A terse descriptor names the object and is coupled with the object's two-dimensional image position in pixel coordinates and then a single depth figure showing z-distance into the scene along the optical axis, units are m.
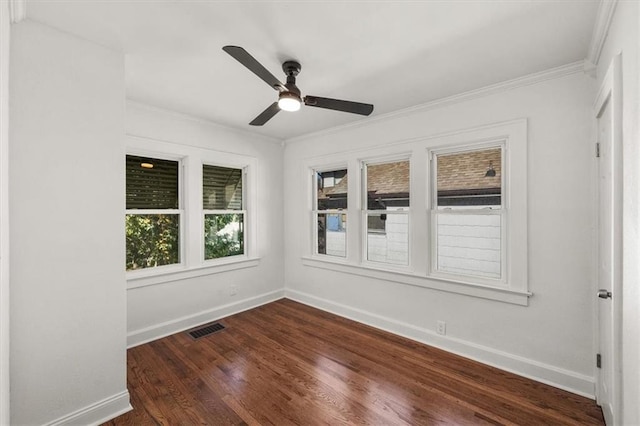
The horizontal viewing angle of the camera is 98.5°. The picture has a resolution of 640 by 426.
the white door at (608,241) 1.41
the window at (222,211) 3.79
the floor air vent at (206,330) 3.23
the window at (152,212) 3.13
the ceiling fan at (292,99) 1.82
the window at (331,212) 4.04
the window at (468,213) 2.71
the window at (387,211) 3.38
